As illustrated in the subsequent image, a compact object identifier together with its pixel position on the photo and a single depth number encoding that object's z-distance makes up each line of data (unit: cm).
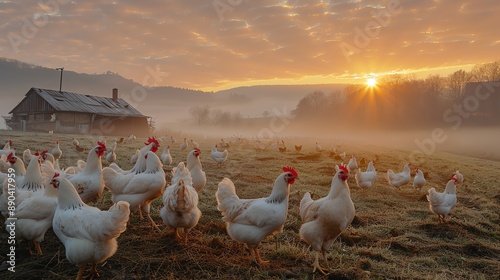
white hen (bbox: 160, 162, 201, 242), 521
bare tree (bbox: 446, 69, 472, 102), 5644
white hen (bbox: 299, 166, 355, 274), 484
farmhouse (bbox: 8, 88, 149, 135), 3428
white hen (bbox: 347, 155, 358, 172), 1505
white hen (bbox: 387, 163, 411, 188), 1234
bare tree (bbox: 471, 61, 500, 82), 5400
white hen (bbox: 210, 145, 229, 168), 1589
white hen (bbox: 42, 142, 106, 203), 619
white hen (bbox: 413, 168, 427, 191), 1204
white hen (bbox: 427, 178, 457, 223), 829
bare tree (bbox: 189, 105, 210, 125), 7088
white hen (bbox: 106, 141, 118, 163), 1342
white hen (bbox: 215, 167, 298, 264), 488
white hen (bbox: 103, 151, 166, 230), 625
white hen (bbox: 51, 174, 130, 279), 388
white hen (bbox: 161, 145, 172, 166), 1451
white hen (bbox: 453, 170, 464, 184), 1402
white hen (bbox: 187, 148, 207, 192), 772
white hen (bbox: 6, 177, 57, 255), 478
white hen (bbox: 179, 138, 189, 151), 2162
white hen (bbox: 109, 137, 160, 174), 695
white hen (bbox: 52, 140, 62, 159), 1307
